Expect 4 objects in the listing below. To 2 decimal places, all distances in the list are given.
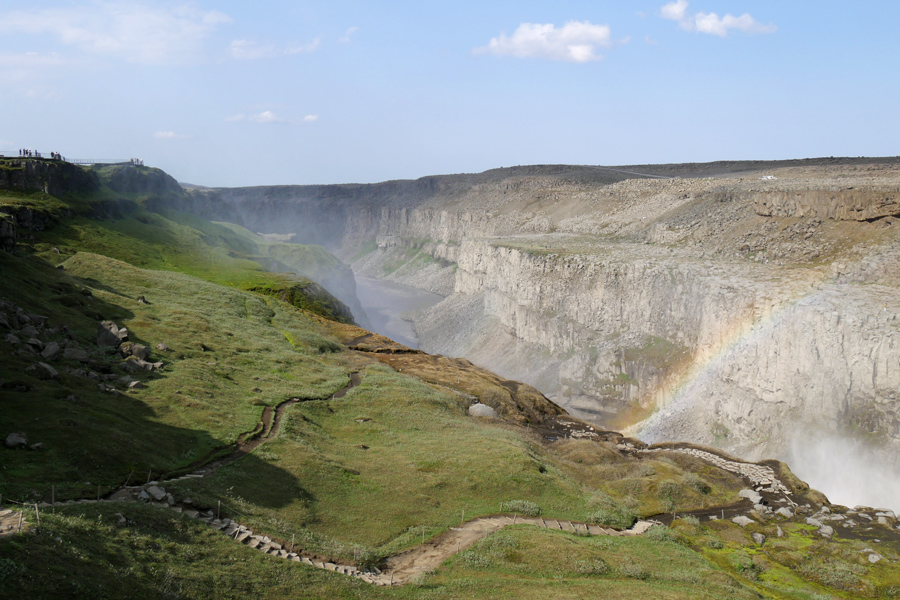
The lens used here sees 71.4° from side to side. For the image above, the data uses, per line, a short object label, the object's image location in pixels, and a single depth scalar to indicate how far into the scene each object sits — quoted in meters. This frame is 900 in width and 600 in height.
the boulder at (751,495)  44.66
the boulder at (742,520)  40.41
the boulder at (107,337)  44.25
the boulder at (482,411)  56.71
